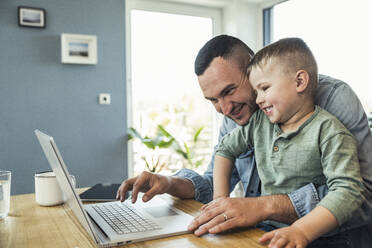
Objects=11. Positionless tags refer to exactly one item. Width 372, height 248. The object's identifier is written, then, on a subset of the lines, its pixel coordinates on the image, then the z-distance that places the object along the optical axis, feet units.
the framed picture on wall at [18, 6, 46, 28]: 9.61
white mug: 3.76
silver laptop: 2.48
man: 2.87
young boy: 2.67
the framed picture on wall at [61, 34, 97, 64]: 10.02
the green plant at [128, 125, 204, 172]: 11.03
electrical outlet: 10.61
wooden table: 2.55
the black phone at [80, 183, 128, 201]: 4.04
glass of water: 3.32
